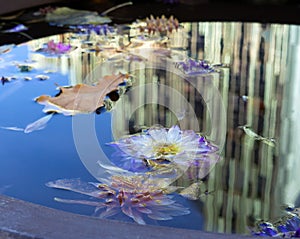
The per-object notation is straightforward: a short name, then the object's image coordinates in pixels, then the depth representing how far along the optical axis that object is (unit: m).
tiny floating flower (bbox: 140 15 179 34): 1.94
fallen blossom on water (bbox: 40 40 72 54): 1.75
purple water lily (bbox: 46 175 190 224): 0.98
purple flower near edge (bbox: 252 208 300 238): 0.93
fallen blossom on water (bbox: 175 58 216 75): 1.58
